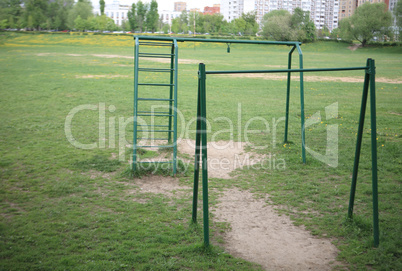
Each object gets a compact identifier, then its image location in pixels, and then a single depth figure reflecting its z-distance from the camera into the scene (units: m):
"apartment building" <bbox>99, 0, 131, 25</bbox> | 189.26
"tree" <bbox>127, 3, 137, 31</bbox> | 93.56
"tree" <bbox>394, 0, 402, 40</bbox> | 54.06
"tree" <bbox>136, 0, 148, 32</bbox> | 93.19
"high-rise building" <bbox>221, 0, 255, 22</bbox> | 143.66
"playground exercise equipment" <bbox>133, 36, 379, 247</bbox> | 4.06
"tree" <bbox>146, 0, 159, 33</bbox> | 93.72
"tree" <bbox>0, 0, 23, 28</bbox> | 71.31
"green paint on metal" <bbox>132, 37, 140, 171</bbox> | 6.46
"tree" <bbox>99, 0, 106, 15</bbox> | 114.82
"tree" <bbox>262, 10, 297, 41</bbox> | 48.50
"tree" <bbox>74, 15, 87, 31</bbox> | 75.81
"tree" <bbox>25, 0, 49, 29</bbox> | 74.00
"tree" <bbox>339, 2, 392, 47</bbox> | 54.66
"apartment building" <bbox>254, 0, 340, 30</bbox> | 118.25
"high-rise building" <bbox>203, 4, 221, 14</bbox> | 182.57
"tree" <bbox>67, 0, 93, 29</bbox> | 81.31
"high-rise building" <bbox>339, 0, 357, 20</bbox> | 145.20
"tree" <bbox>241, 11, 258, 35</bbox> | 80.19
